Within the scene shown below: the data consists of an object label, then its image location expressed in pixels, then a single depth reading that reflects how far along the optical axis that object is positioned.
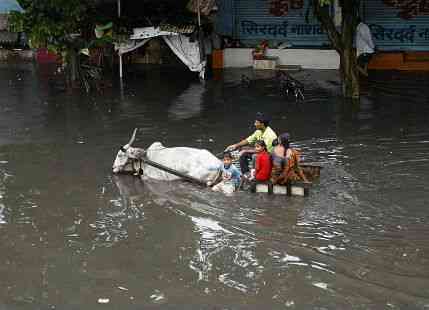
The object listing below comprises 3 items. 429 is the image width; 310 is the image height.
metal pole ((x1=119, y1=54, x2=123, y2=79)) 19.55
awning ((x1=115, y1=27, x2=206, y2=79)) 18.98
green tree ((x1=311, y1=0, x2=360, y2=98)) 15.66
